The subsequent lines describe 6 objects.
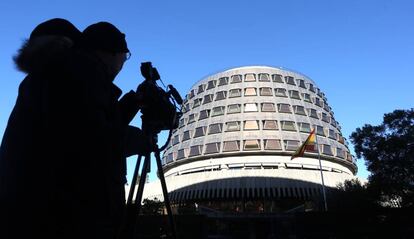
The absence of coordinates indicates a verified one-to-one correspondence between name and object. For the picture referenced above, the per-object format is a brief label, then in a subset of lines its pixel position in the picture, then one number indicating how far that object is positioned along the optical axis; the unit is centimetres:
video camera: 256
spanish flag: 3959
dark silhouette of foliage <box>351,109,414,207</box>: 2830
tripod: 241
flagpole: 3916
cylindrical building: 4356
